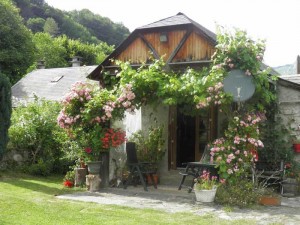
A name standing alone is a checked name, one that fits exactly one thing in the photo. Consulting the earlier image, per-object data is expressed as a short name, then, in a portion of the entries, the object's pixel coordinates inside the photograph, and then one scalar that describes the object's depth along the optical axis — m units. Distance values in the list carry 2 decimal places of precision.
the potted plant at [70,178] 10.51
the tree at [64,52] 42.34
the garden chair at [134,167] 9.75
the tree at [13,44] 30.00
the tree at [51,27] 51.25
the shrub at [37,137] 12.88
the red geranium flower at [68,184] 10.34
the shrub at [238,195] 7.99
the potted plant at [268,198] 8.17
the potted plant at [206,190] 8.16
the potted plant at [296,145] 9.65
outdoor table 8.95
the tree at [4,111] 11.63
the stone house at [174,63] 9.98
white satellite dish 8.50
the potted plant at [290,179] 9.23
